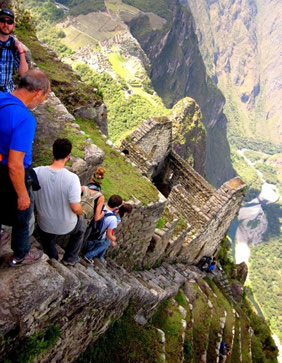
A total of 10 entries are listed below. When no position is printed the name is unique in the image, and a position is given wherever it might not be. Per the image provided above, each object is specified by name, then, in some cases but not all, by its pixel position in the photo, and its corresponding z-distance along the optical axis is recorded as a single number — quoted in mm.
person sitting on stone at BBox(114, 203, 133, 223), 5785
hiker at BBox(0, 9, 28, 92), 4441
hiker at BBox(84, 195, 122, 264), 5469
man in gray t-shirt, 3844
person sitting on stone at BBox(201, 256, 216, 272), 15360
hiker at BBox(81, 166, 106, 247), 4905
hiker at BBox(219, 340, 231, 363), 10970
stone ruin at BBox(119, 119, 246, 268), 11883
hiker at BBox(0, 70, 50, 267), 2955
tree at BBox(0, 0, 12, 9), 7546
